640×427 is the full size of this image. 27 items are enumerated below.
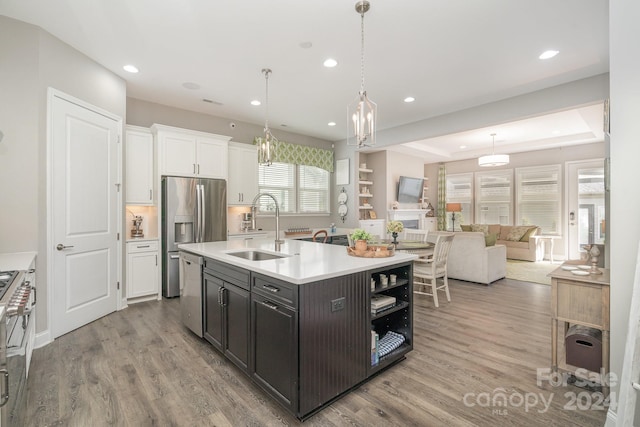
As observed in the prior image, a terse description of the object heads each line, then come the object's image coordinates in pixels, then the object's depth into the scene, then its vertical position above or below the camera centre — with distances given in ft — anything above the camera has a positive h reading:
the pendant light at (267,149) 10.52 +2.29
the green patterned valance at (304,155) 19.76 +4.12
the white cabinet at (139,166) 13.24 +2.14
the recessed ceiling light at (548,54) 10.03 +5.59
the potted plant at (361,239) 7.86 -0.75
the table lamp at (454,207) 27.25 +0.47
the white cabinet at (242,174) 16.80 +2.24
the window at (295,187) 19.36 +1.76
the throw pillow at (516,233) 24.86 -1.79
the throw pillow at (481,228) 26.79 -1.48
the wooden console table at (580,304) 6.18 -2.08
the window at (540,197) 24.34 +1.33
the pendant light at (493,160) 21.83 +3.96
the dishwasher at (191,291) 9.06 -2.64
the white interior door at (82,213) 9.60 -0.06
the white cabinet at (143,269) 12.97 -2.65
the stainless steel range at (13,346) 3.65 -2.02
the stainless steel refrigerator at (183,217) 13.80 -0.27
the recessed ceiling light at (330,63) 10.73 +5.63
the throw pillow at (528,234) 24.49 -1.85
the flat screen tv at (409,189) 24.07 +1.95
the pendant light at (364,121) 7.25 +2.29
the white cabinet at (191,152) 13.89 +3.02
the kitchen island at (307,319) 5.64 -2.47
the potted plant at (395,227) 12.89 -0.68
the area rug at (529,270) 17.53 -4.06
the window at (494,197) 27.25 +1.48
